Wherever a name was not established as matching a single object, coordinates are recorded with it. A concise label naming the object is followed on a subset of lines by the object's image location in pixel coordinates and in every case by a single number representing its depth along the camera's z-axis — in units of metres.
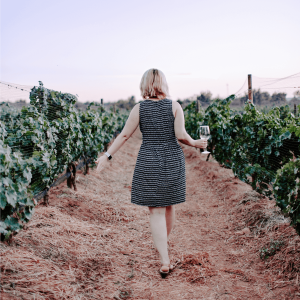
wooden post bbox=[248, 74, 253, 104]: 5.93
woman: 2.72
